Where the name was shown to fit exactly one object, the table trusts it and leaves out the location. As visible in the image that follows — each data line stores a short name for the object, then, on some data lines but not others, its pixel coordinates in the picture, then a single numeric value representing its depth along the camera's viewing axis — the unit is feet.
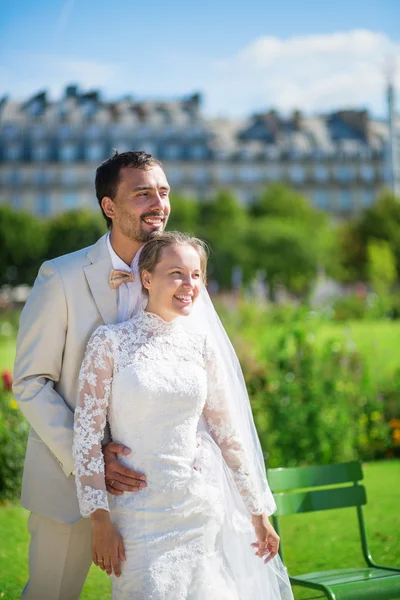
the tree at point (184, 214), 157.17
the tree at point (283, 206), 169.78
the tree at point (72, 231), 143.33
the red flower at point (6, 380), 24.80
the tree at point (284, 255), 149.59
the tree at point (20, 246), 146.33
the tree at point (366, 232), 159.02
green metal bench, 11.19
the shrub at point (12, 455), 22.43
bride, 8.43
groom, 8.99
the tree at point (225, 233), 146.20
